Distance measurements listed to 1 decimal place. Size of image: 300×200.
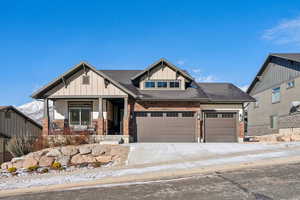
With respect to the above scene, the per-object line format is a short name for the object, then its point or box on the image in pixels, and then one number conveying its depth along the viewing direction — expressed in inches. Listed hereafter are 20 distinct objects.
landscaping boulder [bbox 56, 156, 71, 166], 585.1
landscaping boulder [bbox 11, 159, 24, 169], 579.5
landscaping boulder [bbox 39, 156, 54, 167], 581.0
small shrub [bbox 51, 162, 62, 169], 562.7
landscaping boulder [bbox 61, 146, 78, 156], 612.7
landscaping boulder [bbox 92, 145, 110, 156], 618.5
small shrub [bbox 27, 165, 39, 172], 548.3
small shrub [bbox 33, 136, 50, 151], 673.0
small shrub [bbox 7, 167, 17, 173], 547.0
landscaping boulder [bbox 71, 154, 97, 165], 602.8
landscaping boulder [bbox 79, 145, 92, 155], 616.9
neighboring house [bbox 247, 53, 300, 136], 950.4
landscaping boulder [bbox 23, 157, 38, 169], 575.7
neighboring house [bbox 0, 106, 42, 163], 918.4
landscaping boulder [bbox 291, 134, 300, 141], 845.2
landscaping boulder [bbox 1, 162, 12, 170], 579.5
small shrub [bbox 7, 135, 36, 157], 648.4
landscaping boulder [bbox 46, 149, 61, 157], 605.6
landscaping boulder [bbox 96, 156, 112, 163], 606.9
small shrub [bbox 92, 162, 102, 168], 551.5
